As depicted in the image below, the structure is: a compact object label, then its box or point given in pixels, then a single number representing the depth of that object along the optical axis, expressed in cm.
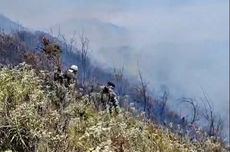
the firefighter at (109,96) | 1385
